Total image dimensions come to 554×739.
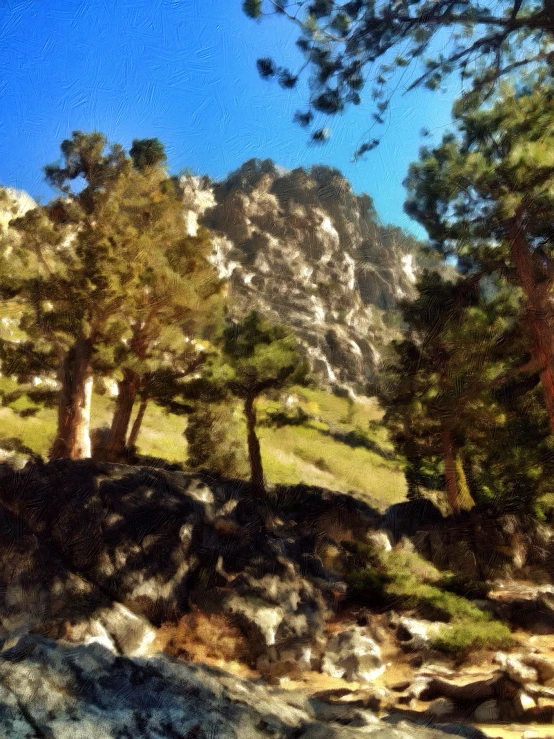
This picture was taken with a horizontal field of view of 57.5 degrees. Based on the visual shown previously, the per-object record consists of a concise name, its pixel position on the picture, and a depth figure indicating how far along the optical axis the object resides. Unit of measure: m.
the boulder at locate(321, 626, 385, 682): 6.25
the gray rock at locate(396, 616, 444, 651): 7.20
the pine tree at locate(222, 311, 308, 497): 11.01
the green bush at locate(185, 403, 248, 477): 12.71
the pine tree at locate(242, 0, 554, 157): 5.30
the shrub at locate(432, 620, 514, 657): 6.95
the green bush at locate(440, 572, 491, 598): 10.18
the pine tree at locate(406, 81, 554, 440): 6.07
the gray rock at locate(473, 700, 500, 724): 4.59
